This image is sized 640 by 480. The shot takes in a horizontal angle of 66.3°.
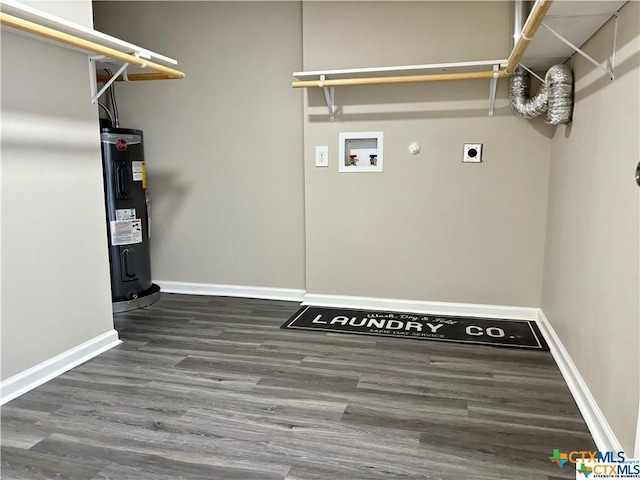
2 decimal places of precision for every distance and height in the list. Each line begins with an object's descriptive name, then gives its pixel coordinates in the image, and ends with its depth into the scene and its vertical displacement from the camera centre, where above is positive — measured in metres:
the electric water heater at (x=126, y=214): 3.76 -0.31
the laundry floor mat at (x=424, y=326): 3.25 -1.07
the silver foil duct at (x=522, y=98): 3.21 +0.51
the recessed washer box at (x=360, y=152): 3.77 +0.18
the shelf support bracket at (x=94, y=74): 2.87 +0.60
